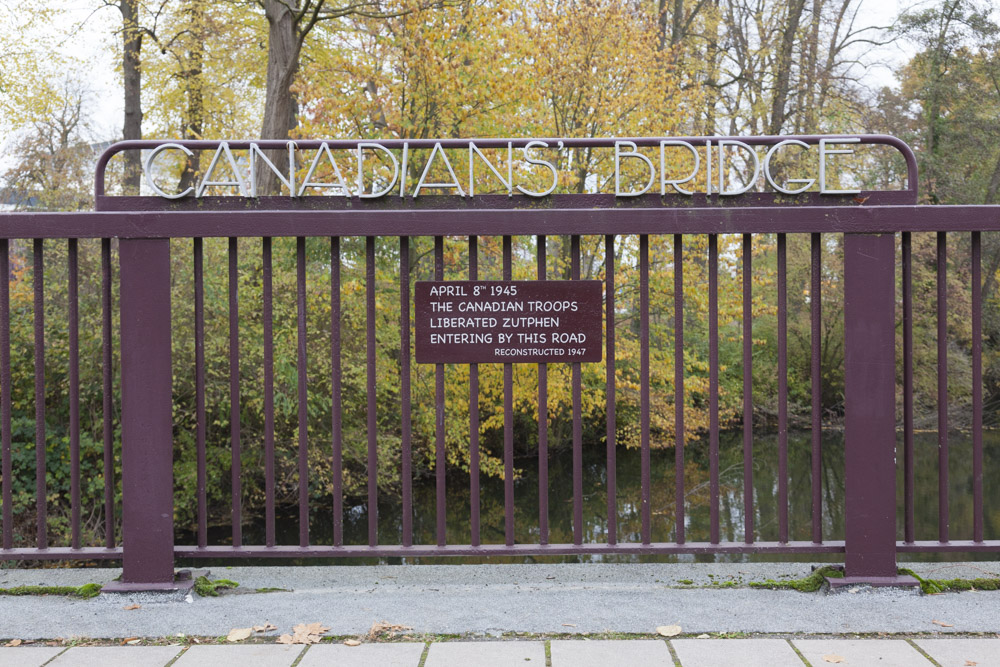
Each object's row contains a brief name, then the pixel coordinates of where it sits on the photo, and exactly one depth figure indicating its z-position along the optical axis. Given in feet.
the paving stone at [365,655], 11.17
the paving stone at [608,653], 11.07
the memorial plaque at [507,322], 14.24
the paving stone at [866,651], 11.02
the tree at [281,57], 42.34
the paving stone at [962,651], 10.97
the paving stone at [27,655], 11.28
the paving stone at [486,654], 11.11
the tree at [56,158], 52.95
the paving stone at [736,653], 10.99
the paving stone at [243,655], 11.22
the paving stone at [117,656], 11.29
